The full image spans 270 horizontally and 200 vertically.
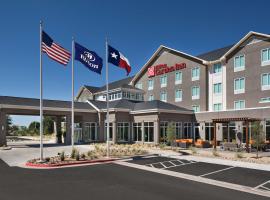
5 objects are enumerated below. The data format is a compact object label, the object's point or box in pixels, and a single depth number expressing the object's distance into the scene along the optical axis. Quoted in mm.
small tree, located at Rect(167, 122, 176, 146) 21918
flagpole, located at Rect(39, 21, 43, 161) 13939
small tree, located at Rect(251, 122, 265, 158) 17175
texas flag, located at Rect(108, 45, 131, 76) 16517
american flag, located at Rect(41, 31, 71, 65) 14128
